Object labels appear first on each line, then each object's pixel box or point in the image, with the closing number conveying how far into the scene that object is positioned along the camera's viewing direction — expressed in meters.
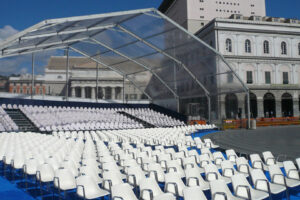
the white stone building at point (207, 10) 63.24
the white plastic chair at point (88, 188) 5.38
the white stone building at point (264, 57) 42.59
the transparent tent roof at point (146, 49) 20.39
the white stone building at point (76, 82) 31.38
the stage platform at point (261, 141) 11.72
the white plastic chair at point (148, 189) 4.74
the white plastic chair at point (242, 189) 5.03
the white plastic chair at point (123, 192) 4.54
